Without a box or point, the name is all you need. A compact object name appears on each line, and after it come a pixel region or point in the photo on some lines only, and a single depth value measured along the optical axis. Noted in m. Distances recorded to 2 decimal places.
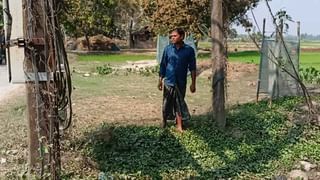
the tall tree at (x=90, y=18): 40.44
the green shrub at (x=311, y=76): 17.75
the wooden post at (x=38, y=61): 5.51
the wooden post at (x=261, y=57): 11.04
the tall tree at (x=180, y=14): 31.27
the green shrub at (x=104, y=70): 22.67
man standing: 8.87
